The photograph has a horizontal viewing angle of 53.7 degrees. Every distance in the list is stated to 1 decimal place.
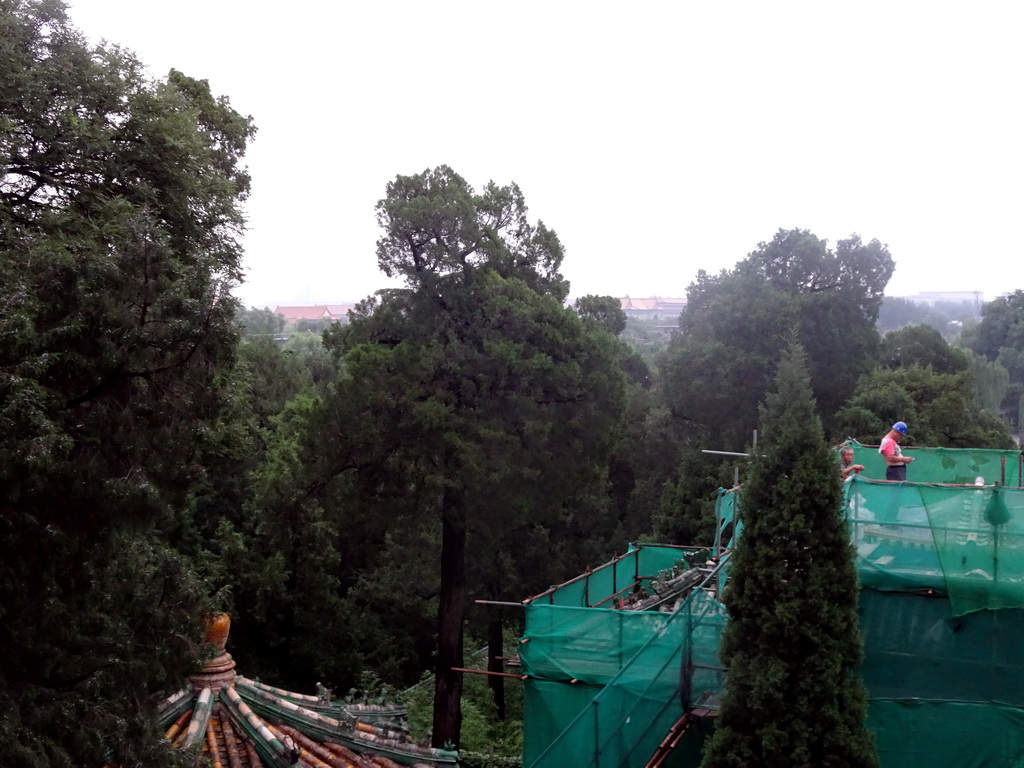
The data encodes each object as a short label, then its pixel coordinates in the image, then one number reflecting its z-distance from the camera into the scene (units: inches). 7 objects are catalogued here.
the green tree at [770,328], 1038.4
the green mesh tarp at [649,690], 402.0
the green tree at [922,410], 983.6
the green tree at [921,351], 1225.4
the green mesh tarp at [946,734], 374.6
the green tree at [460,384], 652.1
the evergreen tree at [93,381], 283.1
